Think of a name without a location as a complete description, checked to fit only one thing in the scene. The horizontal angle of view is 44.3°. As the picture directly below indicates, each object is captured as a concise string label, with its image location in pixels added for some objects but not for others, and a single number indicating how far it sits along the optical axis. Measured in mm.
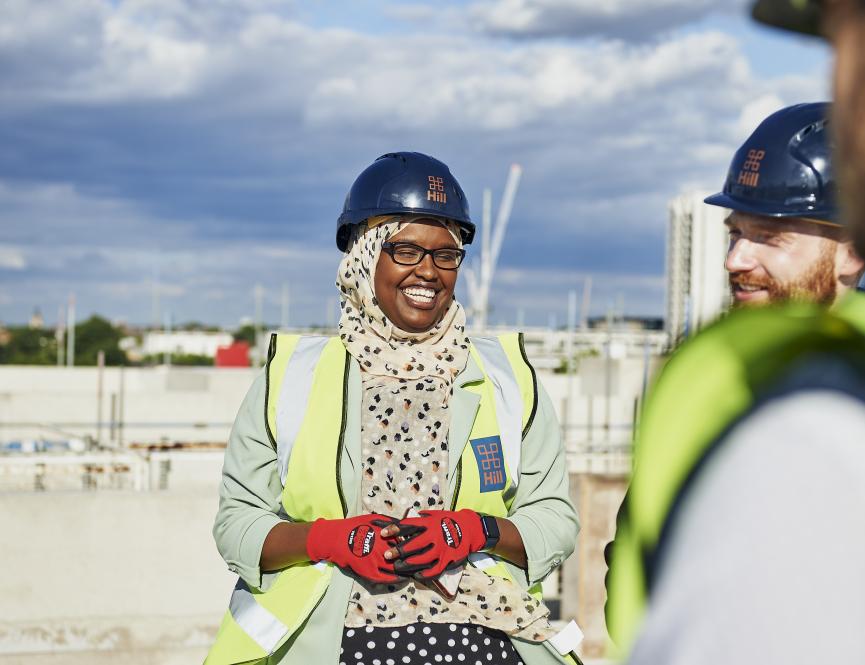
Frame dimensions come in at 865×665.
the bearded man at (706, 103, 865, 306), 2025
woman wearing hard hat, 2551
